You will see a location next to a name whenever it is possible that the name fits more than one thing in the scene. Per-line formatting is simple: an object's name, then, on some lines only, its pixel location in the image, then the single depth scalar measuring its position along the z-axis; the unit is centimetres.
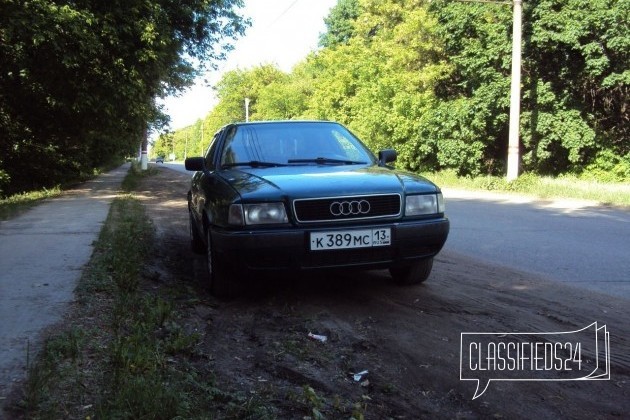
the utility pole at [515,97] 1889
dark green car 411
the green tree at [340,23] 5247
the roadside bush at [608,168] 2206
